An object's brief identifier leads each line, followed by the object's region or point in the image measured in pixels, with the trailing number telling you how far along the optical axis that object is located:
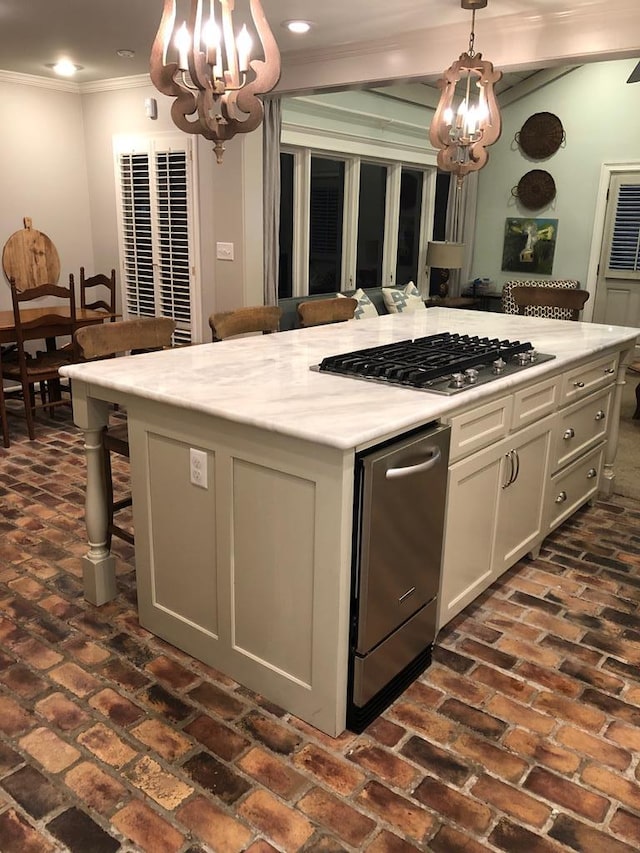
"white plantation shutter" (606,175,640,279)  7.23
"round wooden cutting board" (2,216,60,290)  5.90
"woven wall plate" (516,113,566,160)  7.46
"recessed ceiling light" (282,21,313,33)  4.13
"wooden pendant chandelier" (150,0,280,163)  2.17
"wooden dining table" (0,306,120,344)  4.68
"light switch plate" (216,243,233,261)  5.46
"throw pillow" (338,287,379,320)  6.14
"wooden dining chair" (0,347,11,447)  4.56
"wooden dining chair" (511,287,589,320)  4.24
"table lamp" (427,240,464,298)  7.52
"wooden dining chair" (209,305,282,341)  3.25
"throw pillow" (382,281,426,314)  6.87
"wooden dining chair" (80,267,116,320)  5.82
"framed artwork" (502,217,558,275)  7.77
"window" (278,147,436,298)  6.28
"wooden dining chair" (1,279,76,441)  4.62
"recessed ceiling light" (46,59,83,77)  5.28
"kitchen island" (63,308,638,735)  1.96
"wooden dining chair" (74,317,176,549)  2.66
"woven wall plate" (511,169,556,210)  7.62
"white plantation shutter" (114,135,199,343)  5.67
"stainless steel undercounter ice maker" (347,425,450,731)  1.95
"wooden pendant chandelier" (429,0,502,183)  3.54
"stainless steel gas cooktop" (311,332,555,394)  2.36
